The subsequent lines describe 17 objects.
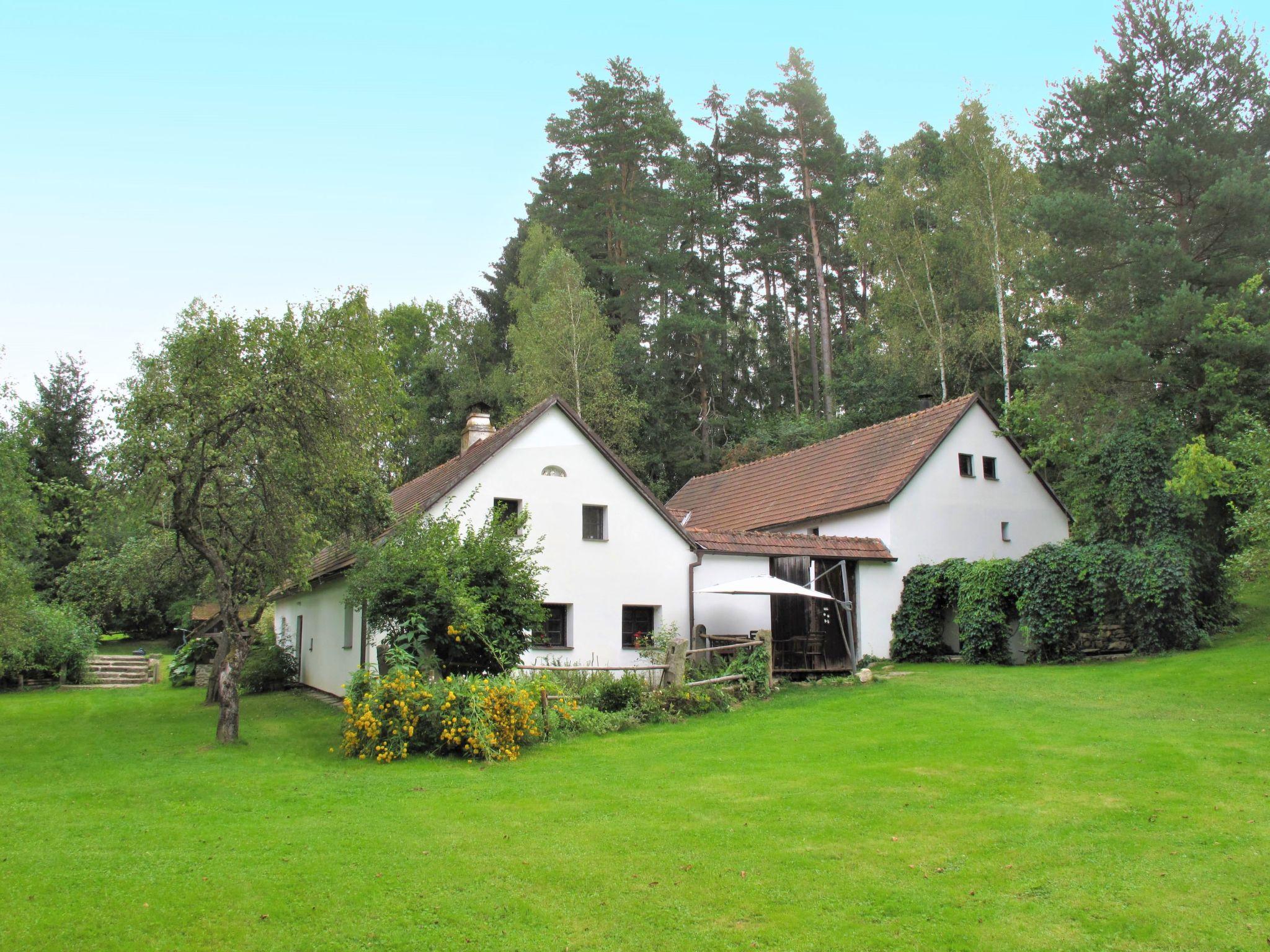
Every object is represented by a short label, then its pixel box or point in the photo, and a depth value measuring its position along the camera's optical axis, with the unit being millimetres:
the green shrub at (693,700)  15031
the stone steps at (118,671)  27328
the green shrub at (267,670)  22250
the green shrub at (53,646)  24922
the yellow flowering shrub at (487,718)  11742
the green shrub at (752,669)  17016
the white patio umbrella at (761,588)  18328
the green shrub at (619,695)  14953
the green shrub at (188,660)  25703
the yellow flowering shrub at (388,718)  11852
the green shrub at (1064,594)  19203
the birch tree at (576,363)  36594
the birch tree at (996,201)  32500
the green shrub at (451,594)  13562
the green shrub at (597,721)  13625
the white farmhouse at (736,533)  19094
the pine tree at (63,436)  39188
